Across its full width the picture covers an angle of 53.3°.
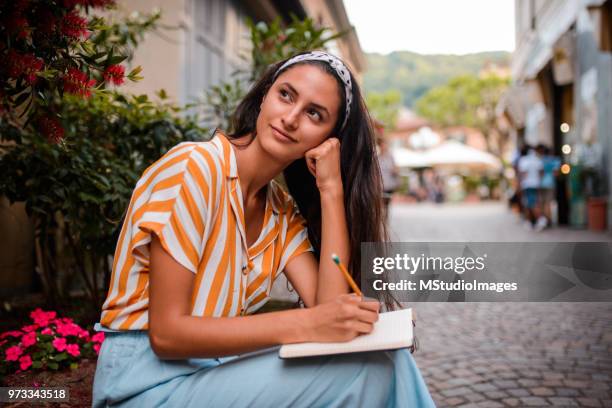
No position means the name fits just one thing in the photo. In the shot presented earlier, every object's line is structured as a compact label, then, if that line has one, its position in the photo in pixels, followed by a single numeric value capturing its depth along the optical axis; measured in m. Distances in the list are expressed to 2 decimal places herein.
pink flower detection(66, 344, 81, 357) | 2.73
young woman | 1.53
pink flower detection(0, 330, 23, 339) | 2.80
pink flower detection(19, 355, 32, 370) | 2.61
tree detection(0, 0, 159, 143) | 1.78
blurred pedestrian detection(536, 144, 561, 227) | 12.29
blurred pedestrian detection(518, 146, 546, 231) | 12.22
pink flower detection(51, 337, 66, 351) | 2.72
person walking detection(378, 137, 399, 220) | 9.77
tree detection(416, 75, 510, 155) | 47.84
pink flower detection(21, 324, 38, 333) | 2.80
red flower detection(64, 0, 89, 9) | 1.85
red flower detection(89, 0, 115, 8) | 2.00
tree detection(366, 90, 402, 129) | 54.56
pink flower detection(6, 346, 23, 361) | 2.60
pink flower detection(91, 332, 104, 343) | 2.92
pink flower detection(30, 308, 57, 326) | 2.88
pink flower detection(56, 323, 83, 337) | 2.83
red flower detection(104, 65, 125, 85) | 1.98
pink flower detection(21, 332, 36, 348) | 2.71
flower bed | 2.65
